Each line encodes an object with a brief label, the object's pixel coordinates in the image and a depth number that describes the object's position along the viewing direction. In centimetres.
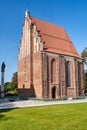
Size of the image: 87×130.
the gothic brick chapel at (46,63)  1870
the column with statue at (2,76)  1865
